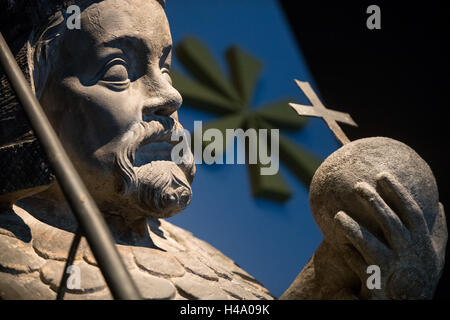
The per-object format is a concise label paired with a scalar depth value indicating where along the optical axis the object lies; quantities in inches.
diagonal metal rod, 87.3
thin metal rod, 93.6
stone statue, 96.9
